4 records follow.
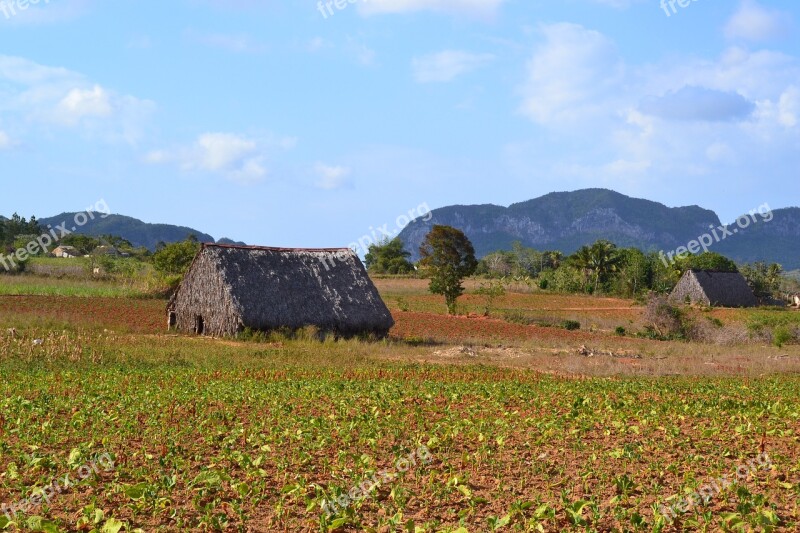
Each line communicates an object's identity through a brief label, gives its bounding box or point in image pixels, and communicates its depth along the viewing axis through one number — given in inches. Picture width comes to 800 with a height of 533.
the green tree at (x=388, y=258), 4072.3
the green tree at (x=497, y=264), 4217.5
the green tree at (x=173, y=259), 2245.3
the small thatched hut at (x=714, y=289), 2586.1
